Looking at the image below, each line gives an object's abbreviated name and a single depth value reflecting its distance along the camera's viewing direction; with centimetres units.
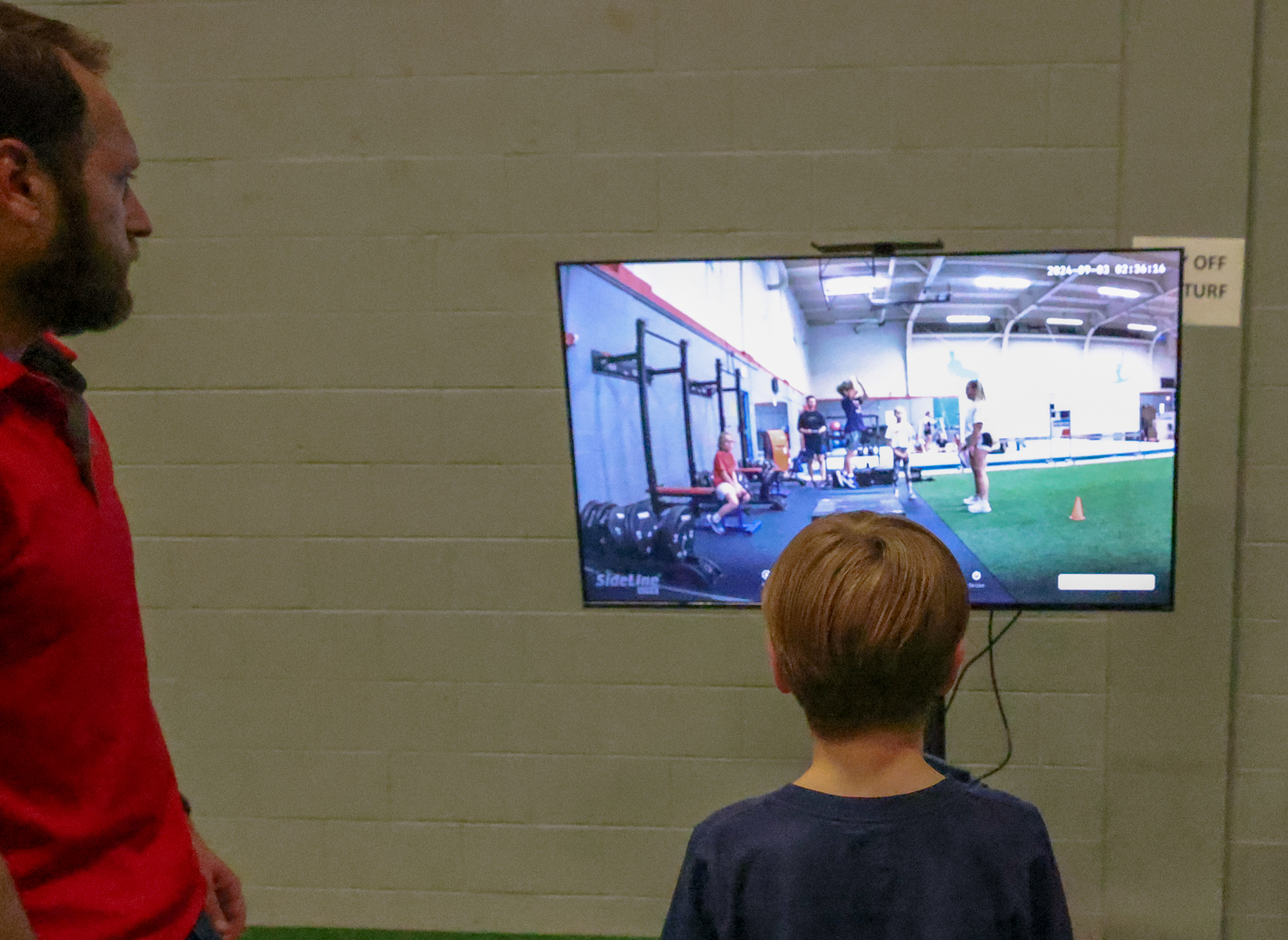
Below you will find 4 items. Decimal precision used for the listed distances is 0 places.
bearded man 100
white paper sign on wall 221
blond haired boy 104
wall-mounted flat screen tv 185
